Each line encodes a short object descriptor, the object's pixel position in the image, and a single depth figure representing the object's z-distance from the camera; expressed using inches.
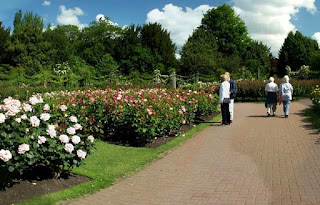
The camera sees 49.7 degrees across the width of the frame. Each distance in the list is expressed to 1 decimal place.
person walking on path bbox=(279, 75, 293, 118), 521.3
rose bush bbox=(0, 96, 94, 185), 189.9
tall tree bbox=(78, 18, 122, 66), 2005.4
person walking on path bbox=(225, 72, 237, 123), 487.5
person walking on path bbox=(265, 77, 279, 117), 540.7
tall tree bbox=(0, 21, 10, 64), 1780.3
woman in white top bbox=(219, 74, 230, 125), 468.6
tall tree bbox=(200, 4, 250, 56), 2225.6
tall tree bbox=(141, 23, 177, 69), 1872.5
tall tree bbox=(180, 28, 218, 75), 1414.9
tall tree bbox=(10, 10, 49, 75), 1732.8
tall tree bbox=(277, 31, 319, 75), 2121.1
